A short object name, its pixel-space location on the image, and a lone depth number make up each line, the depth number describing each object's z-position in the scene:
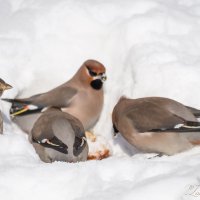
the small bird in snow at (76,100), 12.74
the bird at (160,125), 10.79
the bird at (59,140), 10.45
